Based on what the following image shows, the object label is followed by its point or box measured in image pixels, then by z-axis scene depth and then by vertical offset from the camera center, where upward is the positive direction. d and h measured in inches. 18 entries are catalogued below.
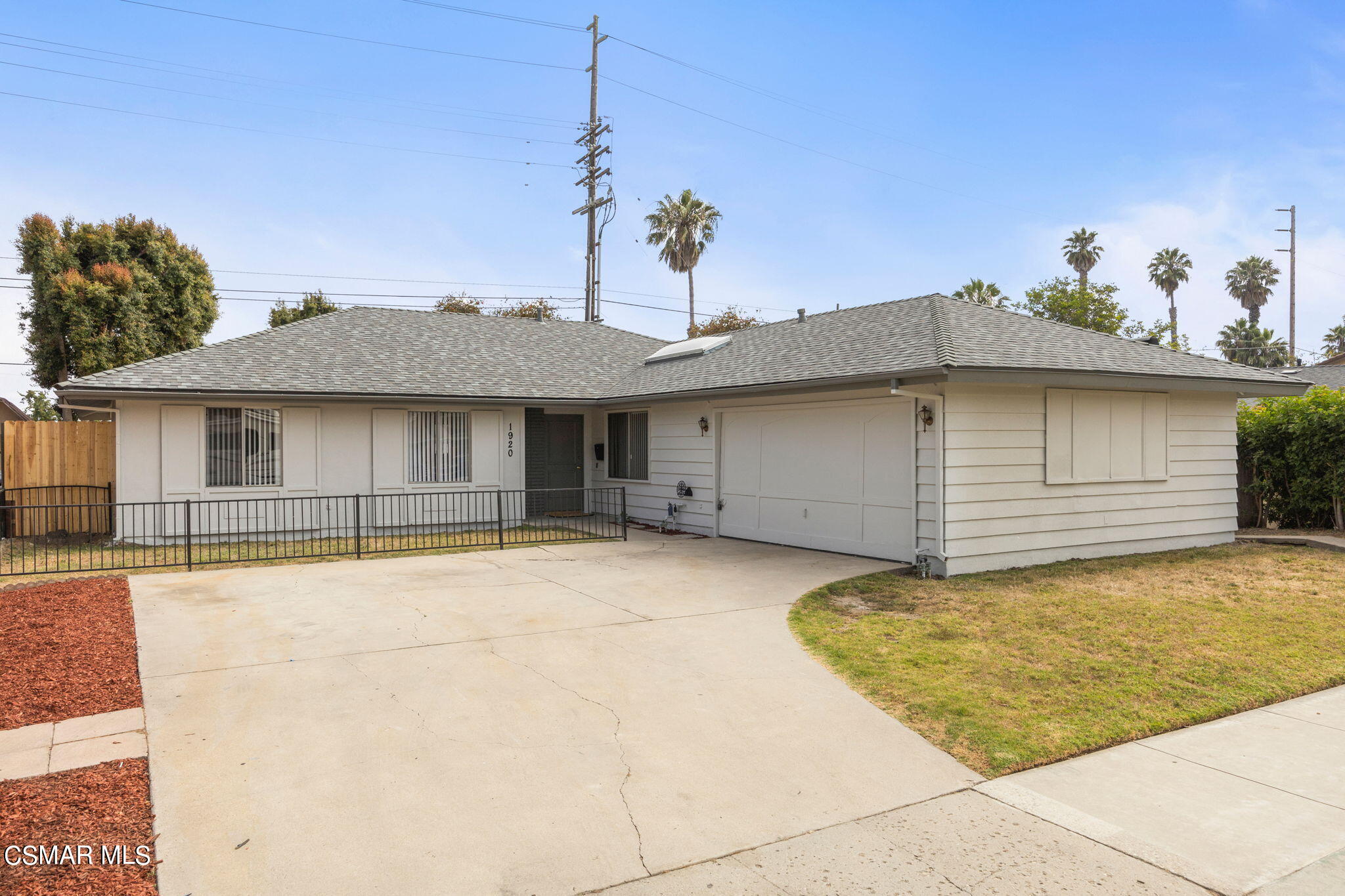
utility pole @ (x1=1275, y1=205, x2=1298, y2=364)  1504.7 +406.7
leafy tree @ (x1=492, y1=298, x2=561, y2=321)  1457.4 +260.7
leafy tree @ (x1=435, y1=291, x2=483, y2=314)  1428.4 +265.1
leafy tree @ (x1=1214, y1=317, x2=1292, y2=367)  1931.6 +239.5
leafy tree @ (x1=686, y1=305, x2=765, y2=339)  1542.8 +250.1
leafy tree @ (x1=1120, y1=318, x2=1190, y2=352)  1047.0 +155.1
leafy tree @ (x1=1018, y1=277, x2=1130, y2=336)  1037.8 +183.3
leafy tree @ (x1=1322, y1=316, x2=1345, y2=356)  2213.3 +285.5
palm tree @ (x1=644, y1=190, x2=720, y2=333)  1471.5 +422.3
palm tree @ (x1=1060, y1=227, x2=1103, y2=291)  1733.5 +438.4
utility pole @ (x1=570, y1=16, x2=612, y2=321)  1085.1 +389.1
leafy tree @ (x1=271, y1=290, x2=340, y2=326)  1277.1 +228.1
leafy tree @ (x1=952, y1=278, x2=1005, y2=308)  1277.1 +251.4
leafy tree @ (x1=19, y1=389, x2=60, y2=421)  1249.4 +62.3
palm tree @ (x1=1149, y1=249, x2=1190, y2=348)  1983.3 +452.7
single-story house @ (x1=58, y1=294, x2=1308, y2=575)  372.2 +7.9
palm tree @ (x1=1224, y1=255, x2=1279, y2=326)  2065.7 +437.4
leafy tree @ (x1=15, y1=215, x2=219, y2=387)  826.2 +170.7
